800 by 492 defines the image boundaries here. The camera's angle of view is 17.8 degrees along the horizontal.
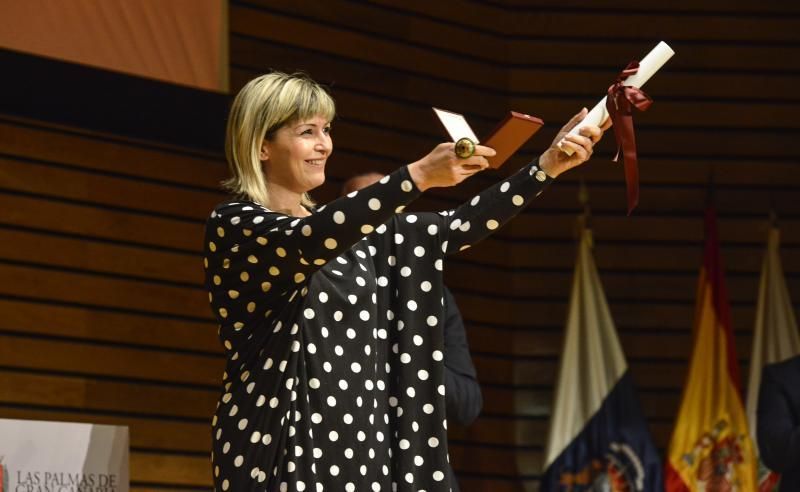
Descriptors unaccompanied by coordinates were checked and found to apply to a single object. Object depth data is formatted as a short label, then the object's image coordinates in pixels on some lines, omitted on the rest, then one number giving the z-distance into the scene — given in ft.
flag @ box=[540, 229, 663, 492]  32.59
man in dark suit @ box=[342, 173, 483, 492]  25.16
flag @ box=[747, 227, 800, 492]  33.58
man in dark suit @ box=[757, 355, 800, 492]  26.83
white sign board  17.26
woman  14.10
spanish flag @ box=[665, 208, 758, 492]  32.23
